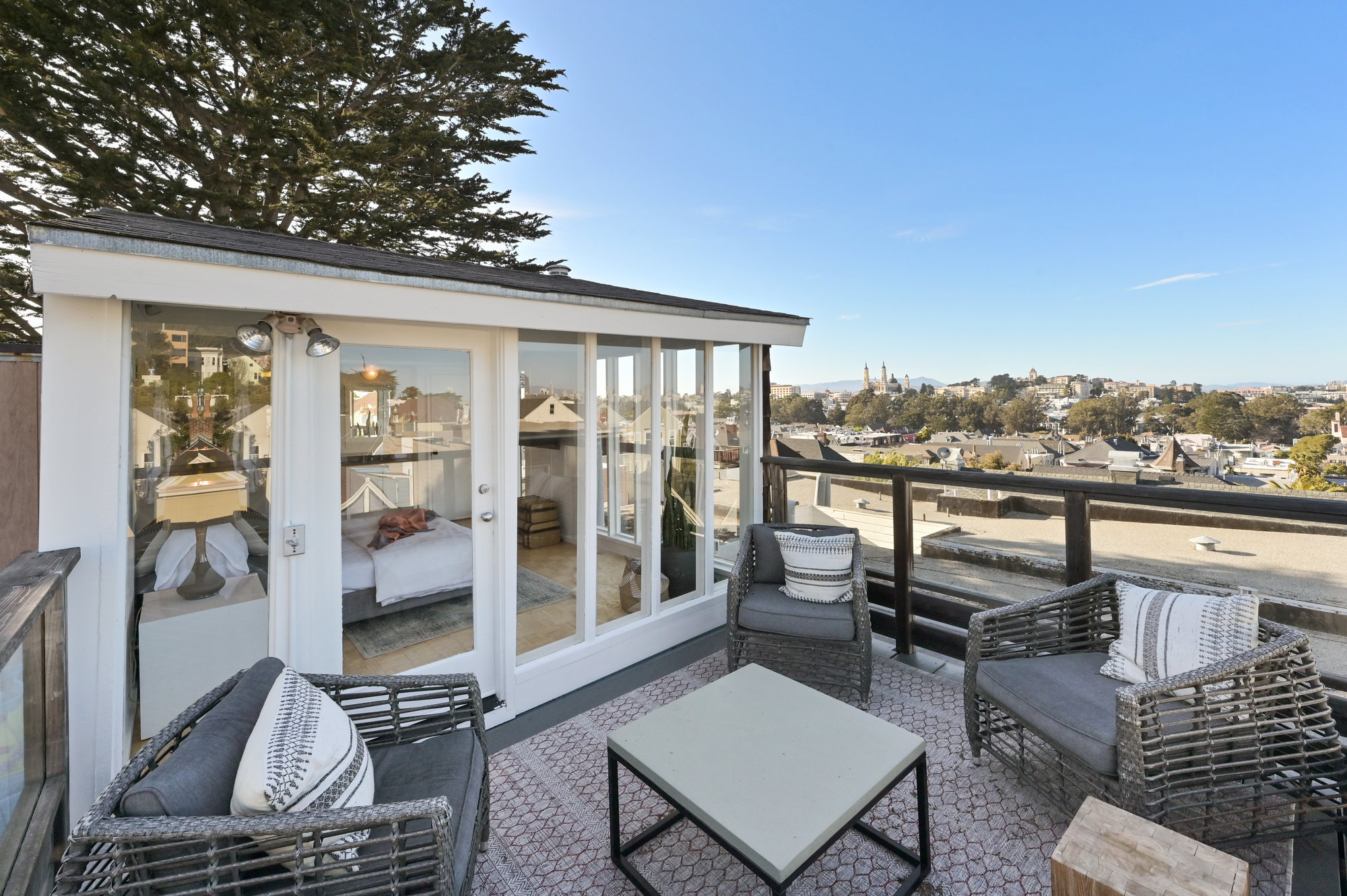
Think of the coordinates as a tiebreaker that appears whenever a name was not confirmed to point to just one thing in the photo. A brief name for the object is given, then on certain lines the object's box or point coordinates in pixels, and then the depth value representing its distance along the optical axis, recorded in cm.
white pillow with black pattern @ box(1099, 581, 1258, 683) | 212
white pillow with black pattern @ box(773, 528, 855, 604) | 327
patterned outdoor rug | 193
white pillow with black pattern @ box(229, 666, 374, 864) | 131
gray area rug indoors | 266
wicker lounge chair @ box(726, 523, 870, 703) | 304
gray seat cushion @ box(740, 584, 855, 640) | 304
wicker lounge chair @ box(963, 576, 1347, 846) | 187
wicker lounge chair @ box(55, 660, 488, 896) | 119
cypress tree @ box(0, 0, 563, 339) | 678
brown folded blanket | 268
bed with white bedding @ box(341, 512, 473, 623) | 258
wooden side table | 119
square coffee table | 152
